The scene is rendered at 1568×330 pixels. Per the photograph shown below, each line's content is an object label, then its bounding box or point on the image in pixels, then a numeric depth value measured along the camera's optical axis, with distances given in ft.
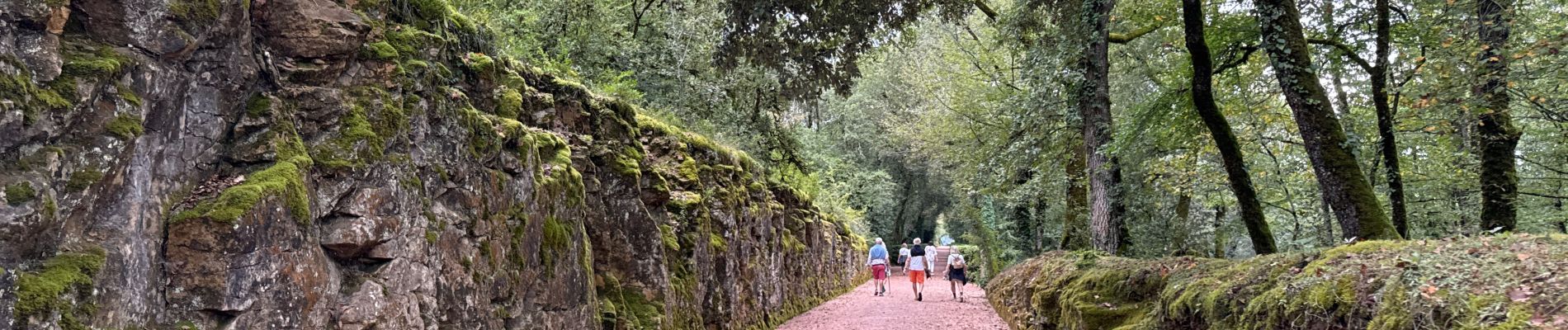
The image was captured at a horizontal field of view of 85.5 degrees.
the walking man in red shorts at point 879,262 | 65.41
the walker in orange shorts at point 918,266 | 57.62
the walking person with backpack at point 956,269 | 57.31
